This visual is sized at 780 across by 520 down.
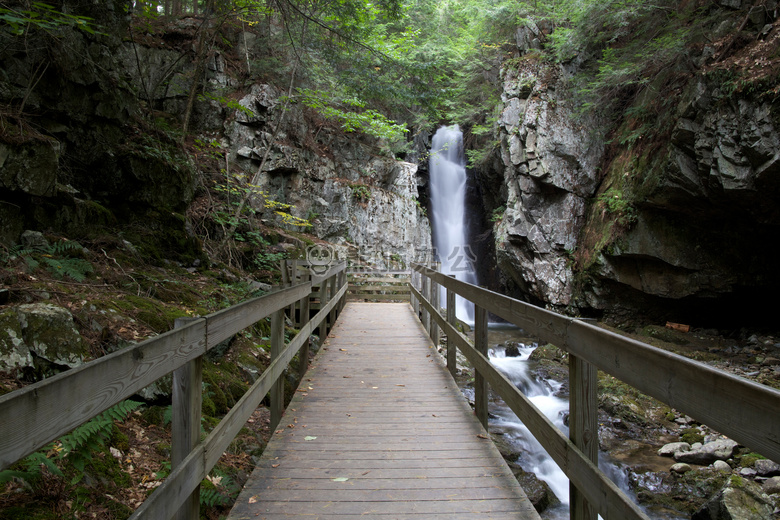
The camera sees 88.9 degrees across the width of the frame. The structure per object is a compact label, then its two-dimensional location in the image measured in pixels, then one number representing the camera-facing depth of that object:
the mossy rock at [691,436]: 6.98
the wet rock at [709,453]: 6.20
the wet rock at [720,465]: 5.90
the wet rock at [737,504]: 4.38
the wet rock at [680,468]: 6.05
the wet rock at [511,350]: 12.34
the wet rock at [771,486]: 5.12
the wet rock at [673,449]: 6.59
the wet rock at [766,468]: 5.56
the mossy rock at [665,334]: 11.88
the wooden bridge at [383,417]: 1.11
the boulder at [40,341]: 2.77
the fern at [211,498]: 2.60
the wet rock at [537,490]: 4.92
